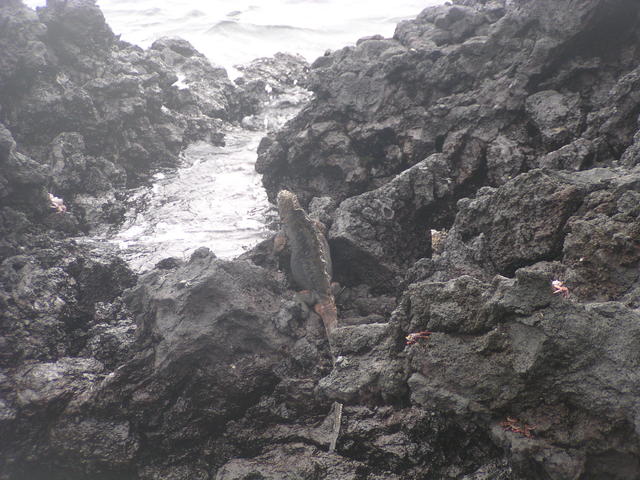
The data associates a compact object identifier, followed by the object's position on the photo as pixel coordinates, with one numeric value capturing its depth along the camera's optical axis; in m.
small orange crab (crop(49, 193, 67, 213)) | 14.90
